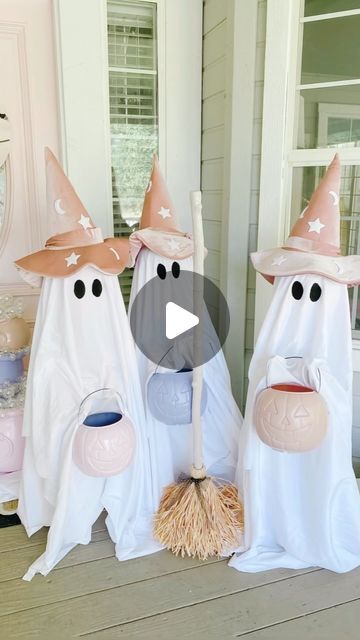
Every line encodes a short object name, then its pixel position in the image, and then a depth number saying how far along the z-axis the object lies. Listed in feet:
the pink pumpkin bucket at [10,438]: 5.58
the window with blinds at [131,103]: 6.25
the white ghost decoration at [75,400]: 4.96
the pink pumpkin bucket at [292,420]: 4.38
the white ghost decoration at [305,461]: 4.83
